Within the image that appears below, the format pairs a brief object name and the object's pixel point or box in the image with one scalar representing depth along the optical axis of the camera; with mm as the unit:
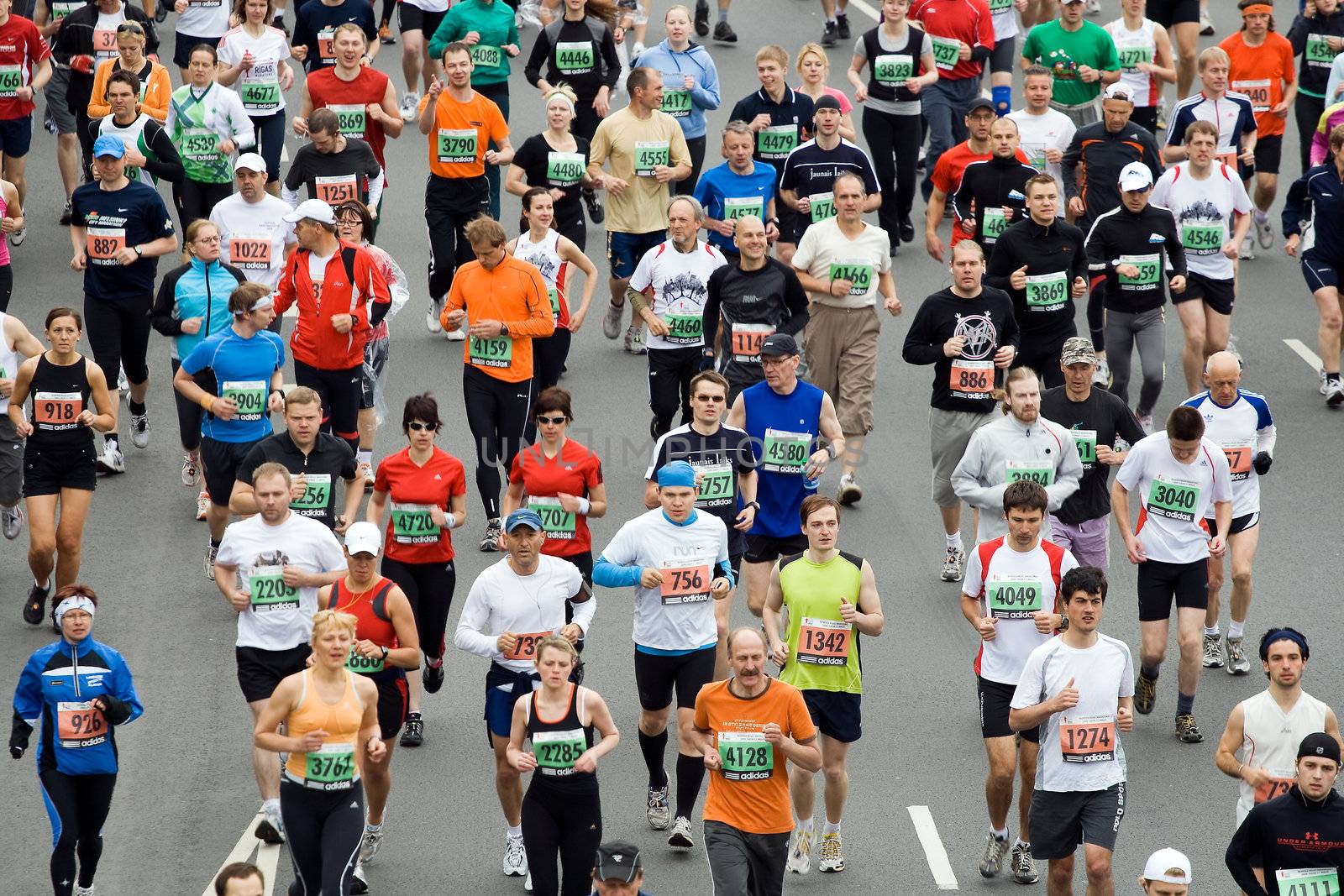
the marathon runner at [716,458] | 12562
